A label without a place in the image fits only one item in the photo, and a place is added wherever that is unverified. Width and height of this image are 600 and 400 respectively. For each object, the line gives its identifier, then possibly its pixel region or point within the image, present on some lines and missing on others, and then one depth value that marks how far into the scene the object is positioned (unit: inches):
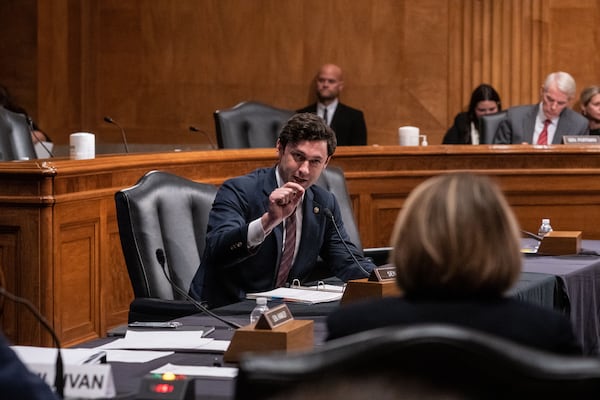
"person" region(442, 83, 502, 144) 446.9
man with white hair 402.2
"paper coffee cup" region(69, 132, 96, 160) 300.8
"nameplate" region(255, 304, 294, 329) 141.2
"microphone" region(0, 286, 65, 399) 115.0
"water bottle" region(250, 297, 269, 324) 168.4
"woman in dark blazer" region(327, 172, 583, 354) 98.4
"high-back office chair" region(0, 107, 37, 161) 354.0
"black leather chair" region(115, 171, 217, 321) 203.8
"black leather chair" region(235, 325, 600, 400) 77.8
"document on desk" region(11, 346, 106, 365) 125.8
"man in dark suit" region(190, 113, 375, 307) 211.0
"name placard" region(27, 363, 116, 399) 115.1
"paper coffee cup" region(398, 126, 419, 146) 384.0
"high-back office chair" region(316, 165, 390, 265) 269.9
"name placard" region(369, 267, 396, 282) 183.5
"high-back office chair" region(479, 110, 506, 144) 406.1
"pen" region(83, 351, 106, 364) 127.8
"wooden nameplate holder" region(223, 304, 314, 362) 139.8
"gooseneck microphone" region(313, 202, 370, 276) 224.1
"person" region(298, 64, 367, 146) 458.2
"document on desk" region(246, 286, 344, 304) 192.5
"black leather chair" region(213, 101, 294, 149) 376.6
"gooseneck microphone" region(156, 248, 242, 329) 164.7
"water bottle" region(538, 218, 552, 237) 282.1
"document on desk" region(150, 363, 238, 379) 133.1
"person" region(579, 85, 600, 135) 433.7
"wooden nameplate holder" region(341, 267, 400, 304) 181.0
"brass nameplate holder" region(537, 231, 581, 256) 256.7
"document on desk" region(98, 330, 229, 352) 150.2
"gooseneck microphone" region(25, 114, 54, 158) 362.0
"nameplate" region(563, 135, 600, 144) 374.4
